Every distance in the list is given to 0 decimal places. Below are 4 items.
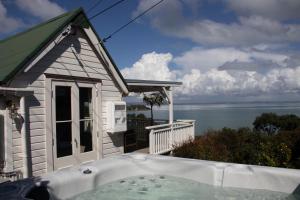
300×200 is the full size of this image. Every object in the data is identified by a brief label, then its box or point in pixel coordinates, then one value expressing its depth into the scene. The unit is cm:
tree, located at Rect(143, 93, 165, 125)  1717
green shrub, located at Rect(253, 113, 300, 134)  1453
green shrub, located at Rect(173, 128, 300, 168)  743
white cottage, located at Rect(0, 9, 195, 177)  569
